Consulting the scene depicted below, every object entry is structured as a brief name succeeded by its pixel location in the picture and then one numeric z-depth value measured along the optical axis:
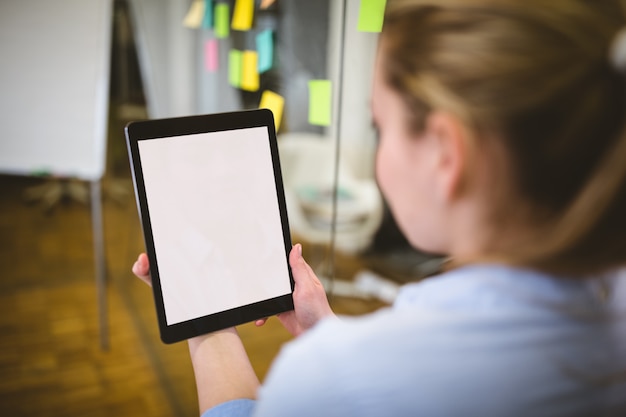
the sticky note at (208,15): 1.85
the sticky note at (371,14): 1.04
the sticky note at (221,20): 1.72
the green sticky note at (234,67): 1.64
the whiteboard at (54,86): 2.00
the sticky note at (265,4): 1.48
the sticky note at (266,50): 1.48
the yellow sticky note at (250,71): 1.52
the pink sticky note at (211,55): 1.90
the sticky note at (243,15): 1.54
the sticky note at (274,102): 1.43
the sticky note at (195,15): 1.94
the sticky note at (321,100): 1.31
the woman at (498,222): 0.44
